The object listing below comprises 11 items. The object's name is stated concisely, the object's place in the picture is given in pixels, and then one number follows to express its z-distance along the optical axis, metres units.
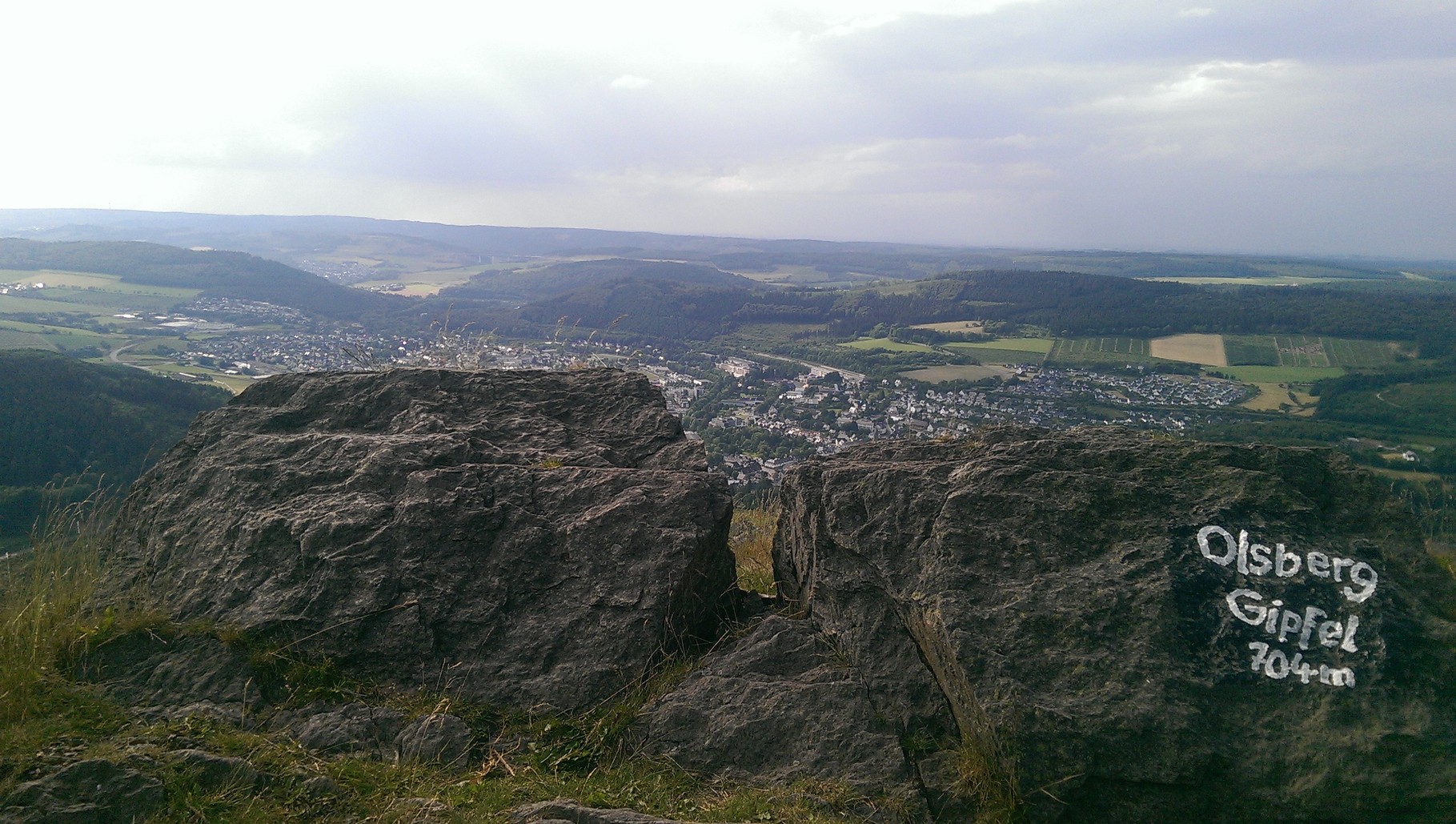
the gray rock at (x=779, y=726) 4.06
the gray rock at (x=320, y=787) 3.56
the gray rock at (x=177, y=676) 4.22
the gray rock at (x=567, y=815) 3.48
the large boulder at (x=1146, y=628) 3.56
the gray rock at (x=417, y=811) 3.45
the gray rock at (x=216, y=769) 3.46
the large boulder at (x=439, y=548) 4.70
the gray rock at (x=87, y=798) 3.06
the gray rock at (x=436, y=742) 4.04
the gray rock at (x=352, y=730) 4.05
